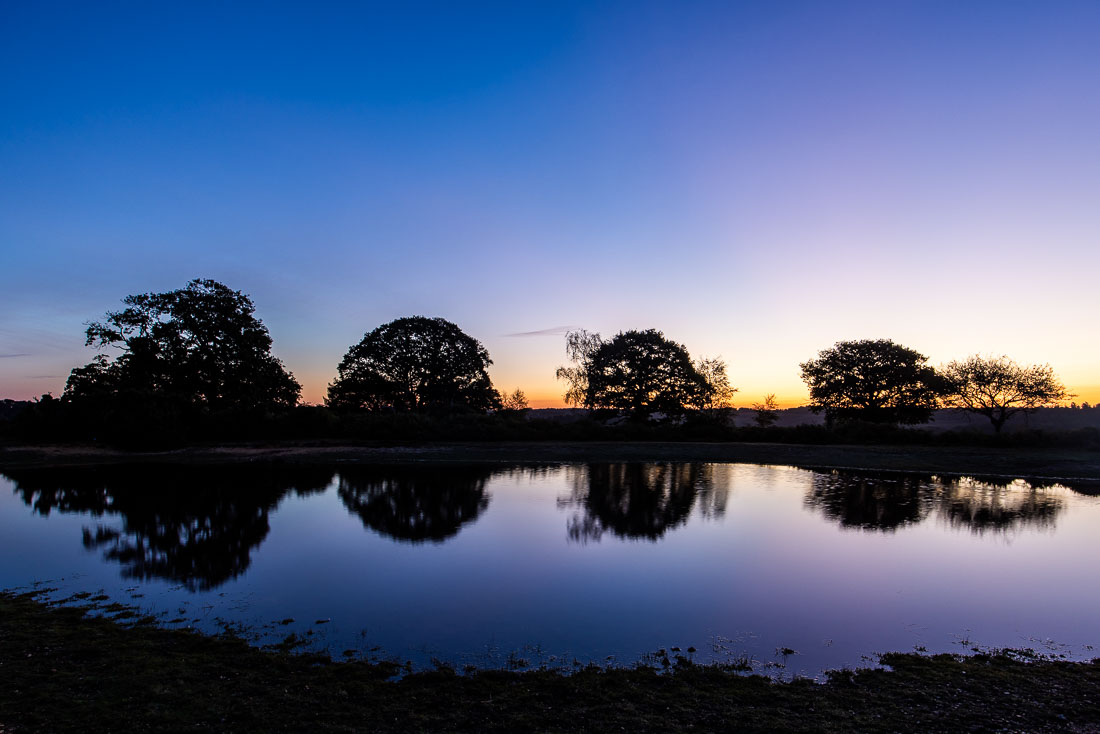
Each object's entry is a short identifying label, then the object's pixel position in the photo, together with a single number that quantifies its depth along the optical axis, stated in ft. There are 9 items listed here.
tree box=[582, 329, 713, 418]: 194.72
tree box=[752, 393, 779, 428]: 201.16
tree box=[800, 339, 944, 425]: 179.63
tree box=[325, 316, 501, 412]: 196.65
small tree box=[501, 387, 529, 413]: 251.80
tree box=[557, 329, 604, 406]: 204.64
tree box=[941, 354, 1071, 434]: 165.37
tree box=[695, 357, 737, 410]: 199.31
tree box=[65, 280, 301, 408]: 156.76
